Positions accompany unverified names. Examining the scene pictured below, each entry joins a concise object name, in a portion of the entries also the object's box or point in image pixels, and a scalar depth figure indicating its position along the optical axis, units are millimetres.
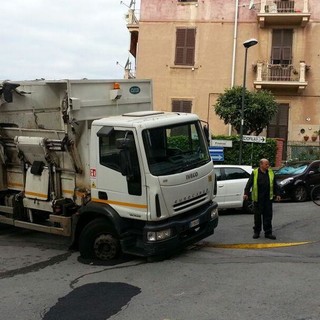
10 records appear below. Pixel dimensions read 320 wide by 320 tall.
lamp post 18238
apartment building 25719
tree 22328
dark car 15273
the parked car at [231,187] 13039
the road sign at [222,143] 21027
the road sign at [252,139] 20359
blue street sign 18906
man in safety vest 8922
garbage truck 6988
